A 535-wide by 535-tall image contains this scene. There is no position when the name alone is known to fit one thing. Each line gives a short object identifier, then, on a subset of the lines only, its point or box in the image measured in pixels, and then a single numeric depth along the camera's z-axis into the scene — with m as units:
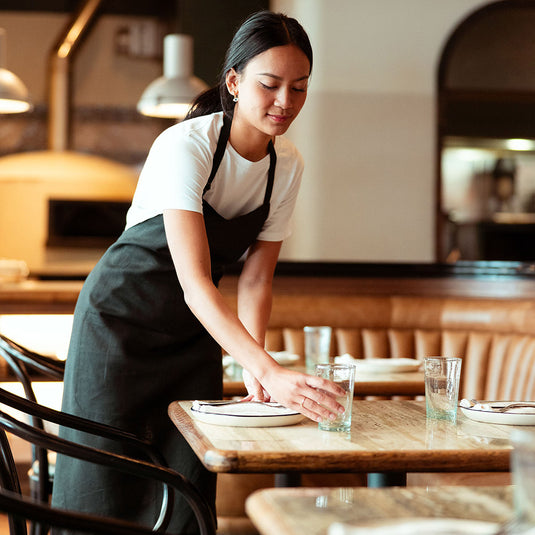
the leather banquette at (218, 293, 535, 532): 3.39
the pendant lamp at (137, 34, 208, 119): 4.33
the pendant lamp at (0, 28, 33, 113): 4.47
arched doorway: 5.30
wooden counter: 3.77
